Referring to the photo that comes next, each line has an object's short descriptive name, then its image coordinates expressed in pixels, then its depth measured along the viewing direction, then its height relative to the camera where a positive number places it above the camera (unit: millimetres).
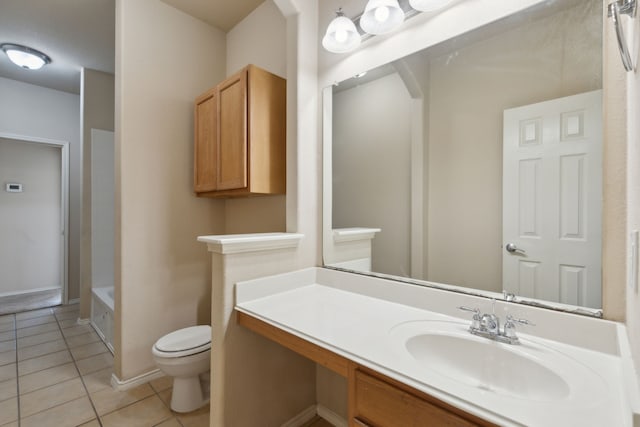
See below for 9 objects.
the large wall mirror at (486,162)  1012 +218
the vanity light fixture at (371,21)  1283 +930
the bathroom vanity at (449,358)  692 -458
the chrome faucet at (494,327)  1016 -421
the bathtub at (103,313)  2649 -1004
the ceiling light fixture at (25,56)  2828 +1532
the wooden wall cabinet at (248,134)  1812 +501
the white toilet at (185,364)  1778 -948
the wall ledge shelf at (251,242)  1390 -161
